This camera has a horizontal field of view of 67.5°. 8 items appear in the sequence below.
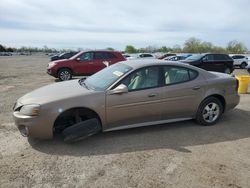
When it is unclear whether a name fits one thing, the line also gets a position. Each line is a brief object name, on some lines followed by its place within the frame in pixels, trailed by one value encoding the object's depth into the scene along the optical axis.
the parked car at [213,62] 12.52
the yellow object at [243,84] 6.78
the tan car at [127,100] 3.24
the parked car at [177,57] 18.14
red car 9.58
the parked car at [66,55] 18.53
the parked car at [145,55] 22.47
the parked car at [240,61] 19.18
